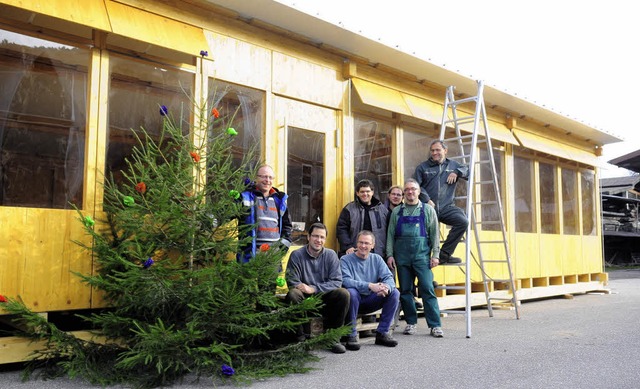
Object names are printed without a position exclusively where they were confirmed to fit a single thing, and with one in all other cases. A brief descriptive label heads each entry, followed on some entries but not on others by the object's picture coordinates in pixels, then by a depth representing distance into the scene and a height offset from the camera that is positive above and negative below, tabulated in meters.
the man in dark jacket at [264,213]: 5.38 +0.24
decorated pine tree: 4.29 -0.43
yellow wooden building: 4.79 +1.45
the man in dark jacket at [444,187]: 6.88 +0.63
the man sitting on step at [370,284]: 5.85 -0.47
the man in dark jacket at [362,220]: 6.67 +0.21
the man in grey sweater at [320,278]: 5.48 -0.40
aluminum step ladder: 9.20 +0.51
